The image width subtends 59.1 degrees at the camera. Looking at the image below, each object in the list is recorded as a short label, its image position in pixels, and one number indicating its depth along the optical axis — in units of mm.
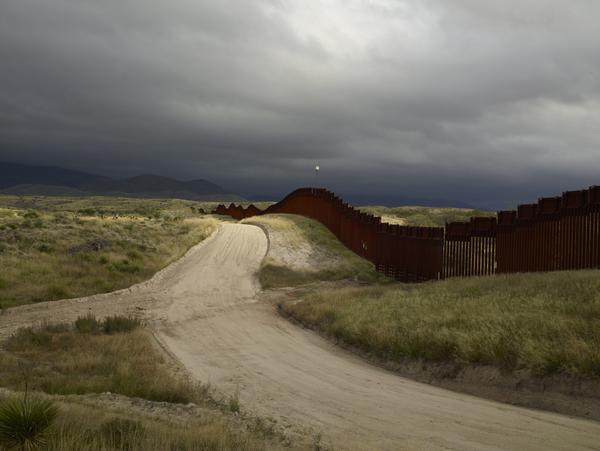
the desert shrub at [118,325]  14802
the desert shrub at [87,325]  14711
